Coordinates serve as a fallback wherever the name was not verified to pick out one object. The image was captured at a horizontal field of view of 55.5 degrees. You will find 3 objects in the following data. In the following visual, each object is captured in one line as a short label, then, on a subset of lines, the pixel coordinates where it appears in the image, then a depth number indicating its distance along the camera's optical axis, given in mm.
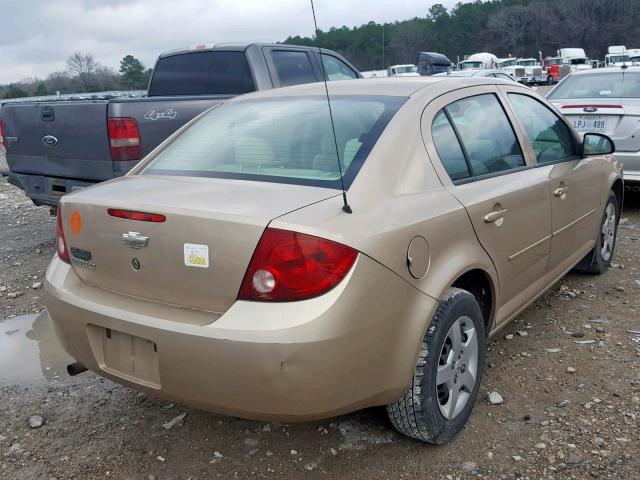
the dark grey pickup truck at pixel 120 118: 4957
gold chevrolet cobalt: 2100
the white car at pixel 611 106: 6492
